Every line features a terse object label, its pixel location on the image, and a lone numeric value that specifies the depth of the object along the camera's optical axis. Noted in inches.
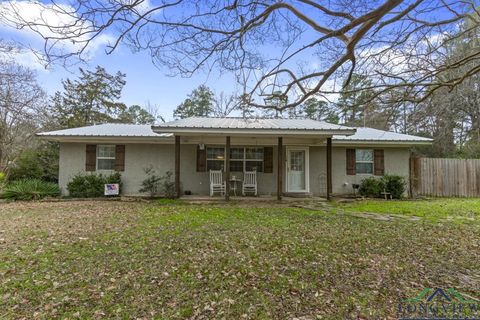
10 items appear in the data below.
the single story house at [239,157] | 401.4
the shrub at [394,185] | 399.2
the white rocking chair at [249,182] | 398.3
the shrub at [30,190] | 358.0
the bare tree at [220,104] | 872.9
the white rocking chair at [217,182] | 378.9
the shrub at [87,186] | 380.8
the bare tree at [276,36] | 146.6
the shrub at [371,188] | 401.1
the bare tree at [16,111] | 317.1
